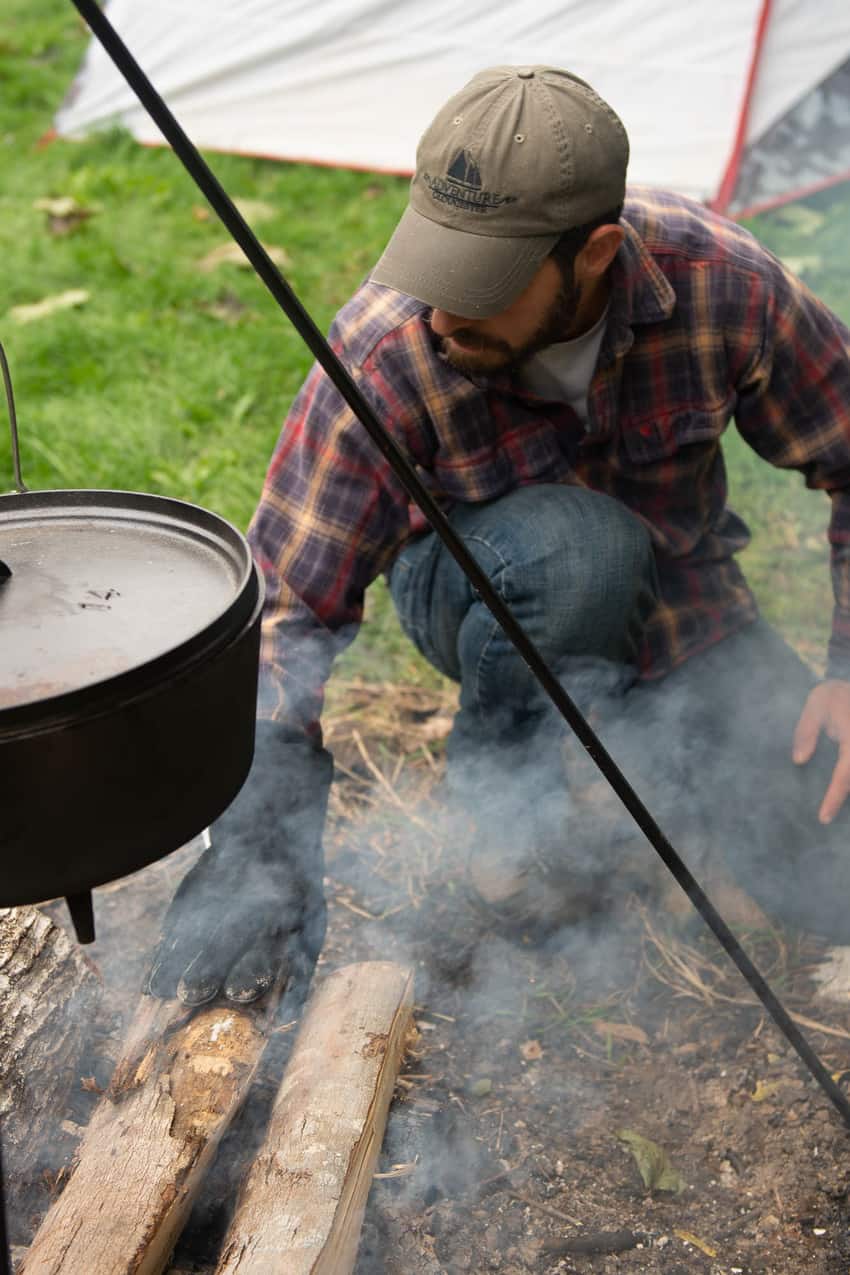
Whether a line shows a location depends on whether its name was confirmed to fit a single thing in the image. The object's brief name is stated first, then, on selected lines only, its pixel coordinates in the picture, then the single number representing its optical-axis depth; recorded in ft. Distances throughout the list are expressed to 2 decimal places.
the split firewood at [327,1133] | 4.98
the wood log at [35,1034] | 5.72
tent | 16.87
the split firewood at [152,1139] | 4.90
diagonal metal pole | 3.89
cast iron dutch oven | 3.88
